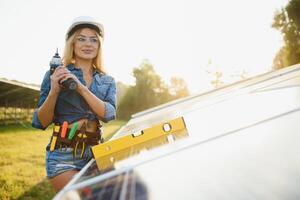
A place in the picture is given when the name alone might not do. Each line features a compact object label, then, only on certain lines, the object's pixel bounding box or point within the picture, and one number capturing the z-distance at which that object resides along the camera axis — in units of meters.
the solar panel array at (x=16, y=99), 20.78
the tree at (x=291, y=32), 33.84
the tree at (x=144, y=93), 53.03
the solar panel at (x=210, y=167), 1.39
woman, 2.32
